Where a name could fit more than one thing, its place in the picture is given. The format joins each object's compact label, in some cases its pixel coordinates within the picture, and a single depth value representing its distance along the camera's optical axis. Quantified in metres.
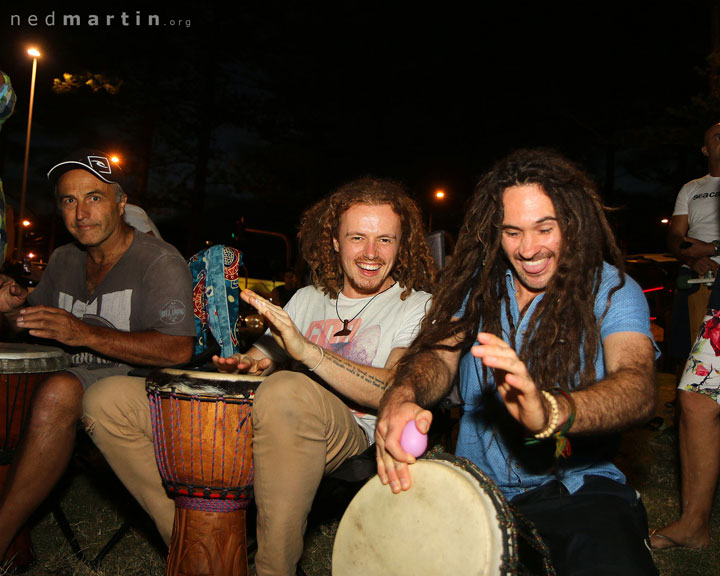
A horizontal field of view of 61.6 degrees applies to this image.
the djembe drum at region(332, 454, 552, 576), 1.50
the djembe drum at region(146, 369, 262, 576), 2.38
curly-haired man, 2.14
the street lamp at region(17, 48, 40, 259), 16.73
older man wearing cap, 2.69
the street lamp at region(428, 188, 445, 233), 28.05
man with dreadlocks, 1.63
